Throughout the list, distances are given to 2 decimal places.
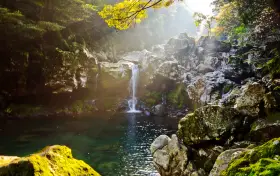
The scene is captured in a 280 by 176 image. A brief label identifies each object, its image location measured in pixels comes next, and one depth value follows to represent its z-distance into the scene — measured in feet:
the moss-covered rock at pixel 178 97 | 130.41
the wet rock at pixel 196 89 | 114.01
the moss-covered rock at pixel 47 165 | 19.80
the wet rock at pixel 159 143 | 43.83
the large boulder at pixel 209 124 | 37.24
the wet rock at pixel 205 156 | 36.16
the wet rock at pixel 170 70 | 132.98
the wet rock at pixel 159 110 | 125.29
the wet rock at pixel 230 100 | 42.14
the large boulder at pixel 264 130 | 31.50
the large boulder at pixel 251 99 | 37.37
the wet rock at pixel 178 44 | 156.87
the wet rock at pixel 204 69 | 128.06
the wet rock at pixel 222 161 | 25.53
